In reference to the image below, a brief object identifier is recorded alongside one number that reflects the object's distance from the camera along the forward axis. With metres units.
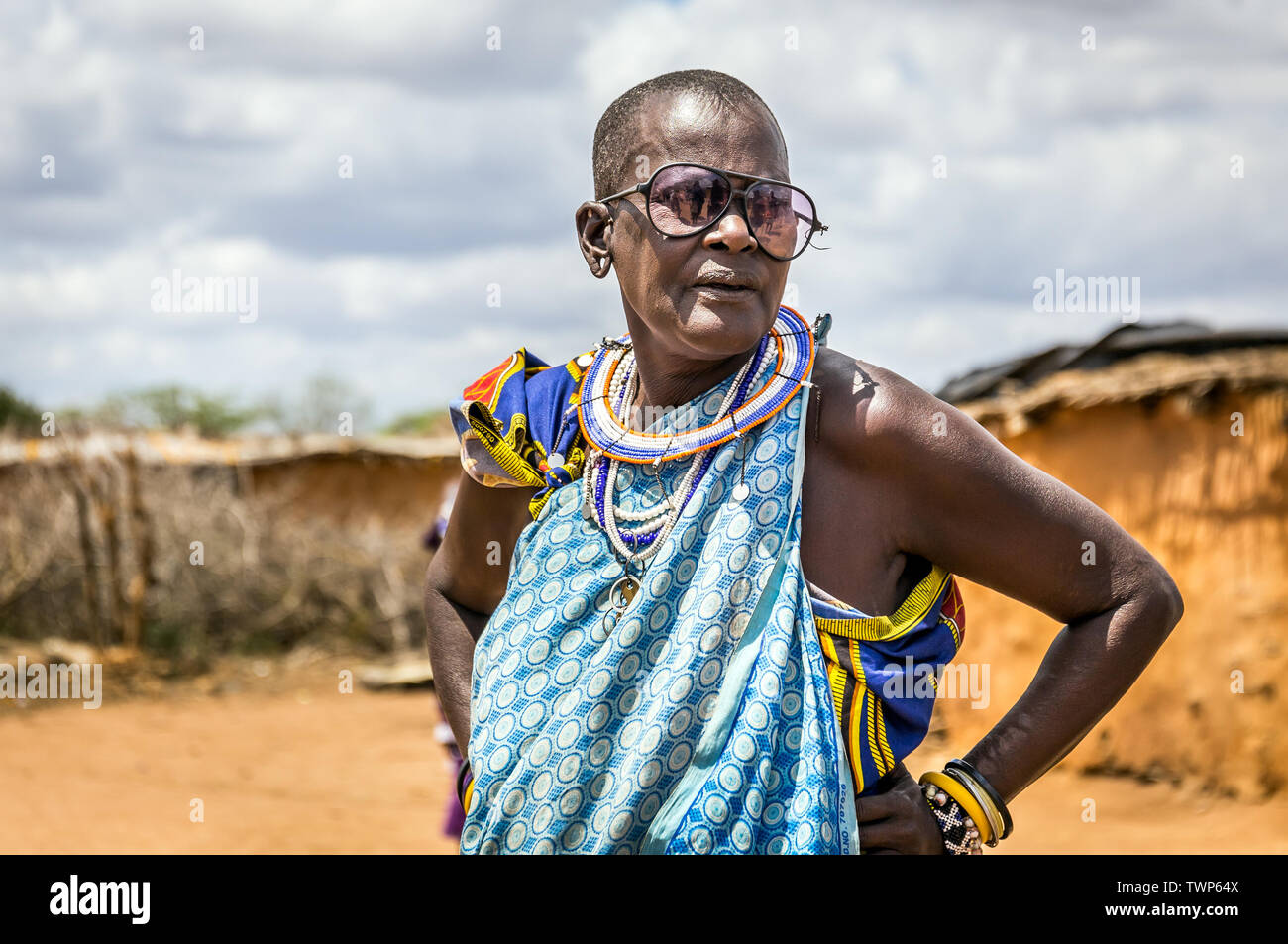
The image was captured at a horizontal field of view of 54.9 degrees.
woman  1.68
